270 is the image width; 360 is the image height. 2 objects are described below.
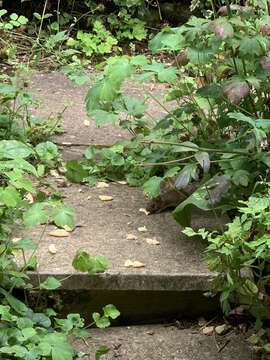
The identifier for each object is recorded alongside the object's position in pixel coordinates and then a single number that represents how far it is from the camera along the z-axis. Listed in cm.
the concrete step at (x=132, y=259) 527
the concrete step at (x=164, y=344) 509
